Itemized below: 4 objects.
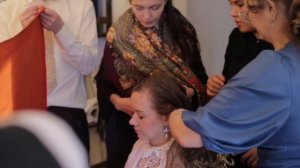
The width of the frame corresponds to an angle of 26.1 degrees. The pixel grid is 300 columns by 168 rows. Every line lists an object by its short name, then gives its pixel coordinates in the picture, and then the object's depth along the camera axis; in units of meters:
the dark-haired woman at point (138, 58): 2.85
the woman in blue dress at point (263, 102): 1.93
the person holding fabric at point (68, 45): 2.59
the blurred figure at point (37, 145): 0.79
